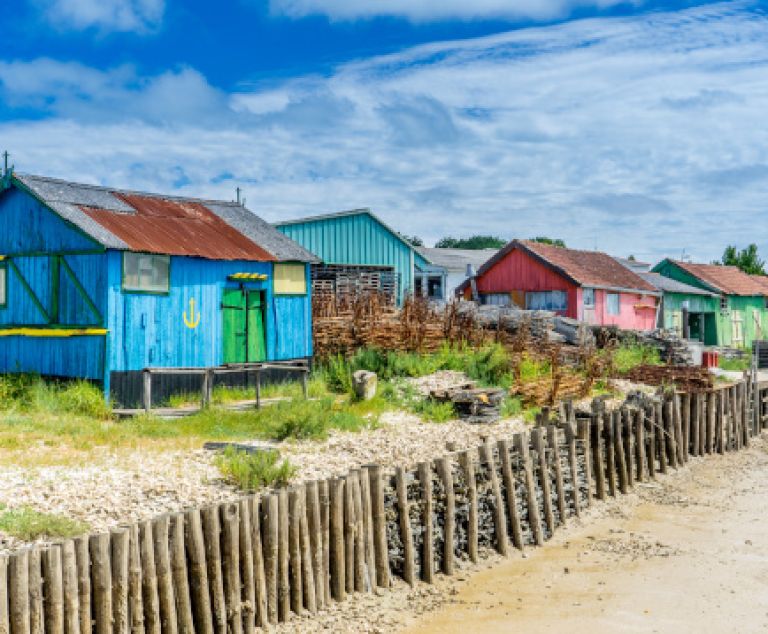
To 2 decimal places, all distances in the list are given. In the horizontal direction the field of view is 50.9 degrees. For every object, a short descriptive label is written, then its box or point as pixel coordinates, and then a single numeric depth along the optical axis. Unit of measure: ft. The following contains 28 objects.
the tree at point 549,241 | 238.85
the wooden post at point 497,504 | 33.45
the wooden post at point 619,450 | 43.34
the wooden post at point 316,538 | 25.95
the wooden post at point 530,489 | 35.45
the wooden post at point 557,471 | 37.76
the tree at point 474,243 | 279.28
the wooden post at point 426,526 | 30.04
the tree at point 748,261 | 203.10
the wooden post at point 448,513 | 30.83
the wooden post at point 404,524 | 29.22
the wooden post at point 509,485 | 34.17
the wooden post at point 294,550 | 25.30
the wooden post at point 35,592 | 19.56
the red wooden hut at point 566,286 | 116.98
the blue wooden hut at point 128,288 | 55.62
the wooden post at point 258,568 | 24.18
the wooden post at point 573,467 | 39.14
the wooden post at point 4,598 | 18.98
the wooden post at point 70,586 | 20.11
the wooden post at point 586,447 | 40.86
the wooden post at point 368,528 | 27.78
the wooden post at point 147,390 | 51.78
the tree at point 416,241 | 210.63
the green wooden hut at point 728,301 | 146.20
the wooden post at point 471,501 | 32.04
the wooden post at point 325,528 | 26.50
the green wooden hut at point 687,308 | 136.05
